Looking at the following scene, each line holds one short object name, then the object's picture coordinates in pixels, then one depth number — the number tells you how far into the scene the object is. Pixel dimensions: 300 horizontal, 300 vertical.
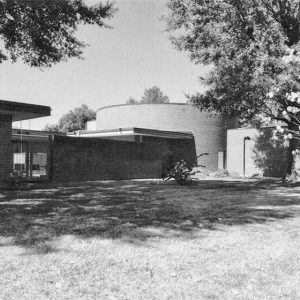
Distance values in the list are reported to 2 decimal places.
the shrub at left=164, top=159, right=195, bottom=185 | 20.12
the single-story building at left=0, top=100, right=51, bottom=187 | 16.78
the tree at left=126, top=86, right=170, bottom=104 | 93.38
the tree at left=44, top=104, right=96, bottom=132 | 76.38
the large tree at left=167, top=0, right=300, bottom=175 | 18.23
